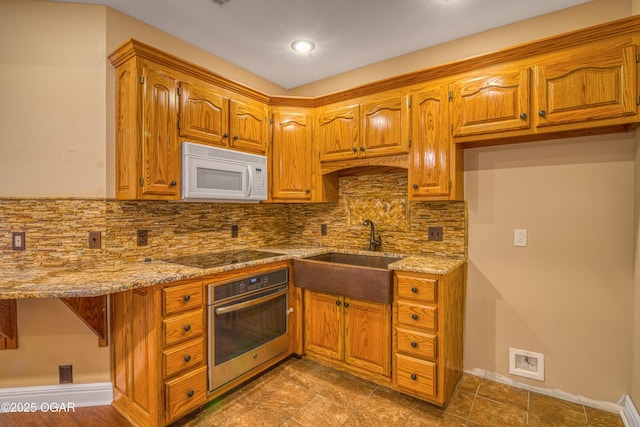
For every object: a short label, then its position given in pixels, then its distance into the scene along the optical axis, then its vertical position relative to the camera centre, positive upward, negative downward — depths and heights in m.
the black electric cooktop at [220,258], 2.17 -0.35
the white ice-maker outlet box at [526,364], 2.20 -1.07
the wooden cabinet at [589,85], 1.74 +0.72
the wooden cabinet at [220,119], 2.25 +0.71
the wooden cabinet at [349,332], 2.25 -0.90
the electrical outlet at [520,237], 2.24 -0.18
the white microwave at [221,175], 2.20 +0.27
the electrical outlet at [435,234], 2.54 -0.18
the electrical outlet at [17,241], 1.93 -0.18
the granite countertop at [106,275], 1.48 -0.35
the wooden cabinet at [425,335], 2.02 -0.80
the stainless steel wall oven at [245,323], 2.04 -0.79
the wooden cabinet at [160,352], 1.76 -0.81
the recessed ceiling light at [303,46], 2.54 +1.33
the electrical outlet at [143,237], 2.24 -0.18
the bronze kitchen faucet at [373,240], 2.82 -0.26
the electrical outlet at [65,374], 2.04 -1.03
